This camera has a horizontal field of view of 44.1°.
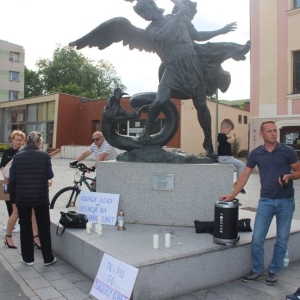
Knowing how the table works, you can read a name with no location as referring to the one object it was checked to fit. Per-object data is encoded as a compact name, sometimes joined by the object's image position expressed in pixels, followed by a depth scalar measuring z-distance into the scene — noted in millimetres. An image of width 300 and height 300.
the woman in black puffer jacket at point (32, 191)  4516
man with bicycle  6711
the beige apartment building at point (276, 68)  16922
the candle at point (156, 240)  4056
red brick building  32188
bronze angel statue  5785
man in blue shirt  3986
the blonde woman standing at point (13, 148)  5848
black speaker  4137
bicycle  6652
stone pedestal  5203
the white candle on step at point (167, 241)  4094
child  6766
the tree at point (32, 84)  60125
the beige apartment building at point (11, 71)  51906
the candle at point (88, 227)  4688
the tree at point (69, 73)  57938
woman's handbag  4867
